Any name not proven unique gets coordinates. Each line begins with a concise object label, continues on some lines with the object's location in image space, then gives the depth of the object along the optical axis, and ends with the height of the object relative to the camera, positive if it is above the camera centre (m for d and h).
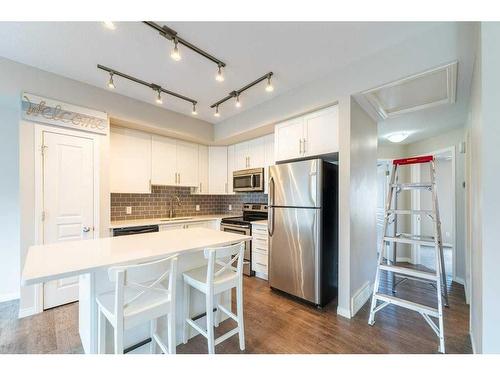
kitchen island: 1.25 -0.48
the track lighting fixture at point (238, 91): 2.47 +1.26
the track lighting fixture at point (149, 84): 2.36 +1.26
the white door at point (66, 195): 2.48 -0.10
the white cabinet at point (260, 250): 3.36 -1.00
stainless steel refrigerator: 2.48 -0.52
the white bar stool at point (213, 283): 1.60 -0.76
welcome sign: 2.36 +0.87
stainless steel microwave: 3.66 +0.13
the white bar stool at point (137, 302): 1.23 -0.75
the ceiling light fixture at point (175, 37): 1.73 +1.29
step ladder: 1.91 -0.55
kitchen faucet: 4.02 -0.29
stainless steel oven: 3.55 -0.97
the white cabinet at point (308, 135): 2.52 +0.67
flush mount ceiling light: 3.60 +0.85
